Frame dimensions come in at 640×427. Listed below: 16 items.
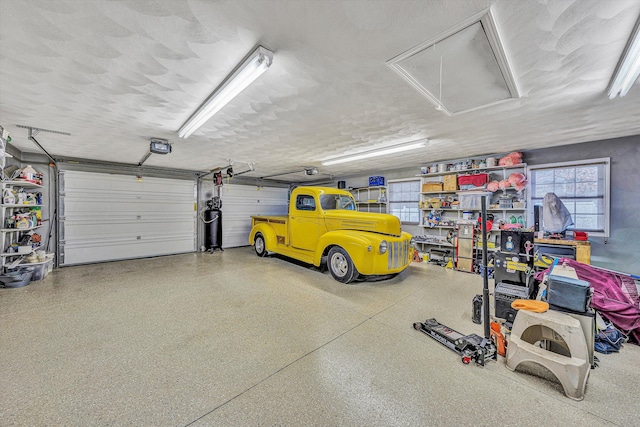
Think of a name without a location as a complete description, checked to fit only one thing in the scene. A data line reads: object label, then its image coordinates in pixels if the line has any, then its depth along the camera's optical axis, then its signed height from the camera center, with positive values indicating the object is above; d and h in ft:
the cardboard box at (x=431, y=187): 19.22 +2.18
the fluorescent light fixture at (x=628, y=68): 5.19 +3.84
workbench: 12.23 -1.86
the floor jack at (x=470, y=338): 6.68 -4.01
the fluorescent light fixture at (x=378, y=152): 13.23 +3.97
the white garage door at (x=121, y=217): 17.88 -0.45
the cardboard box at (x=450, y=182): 18.26 +2.43
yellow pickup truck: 12.98 -1.55
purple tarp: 7.66 -2.94
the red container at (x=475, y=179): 16.79 +2.48
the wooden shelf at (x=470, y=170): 15.75 +3.24
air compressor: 24.18 -1.27
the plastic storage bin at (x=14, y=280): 12.23 -3.65
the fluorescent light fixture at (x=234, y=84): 5.54 +3.74
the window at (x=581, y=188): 13.03 +1.55
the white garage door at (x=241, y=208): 26.50 +0.53
